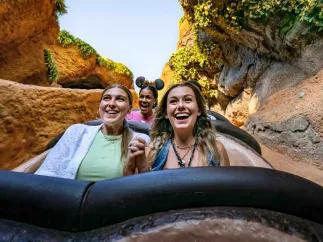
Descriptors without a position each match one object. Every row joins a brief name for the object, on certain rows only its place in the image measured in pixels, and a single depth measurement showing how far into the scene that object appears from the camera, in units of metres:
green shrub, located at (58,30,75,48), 14.01
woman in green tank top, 1.57
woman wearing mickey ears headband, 3.24
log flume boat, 0.62
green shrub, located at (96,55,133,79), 15.43
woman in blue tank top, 1.49
